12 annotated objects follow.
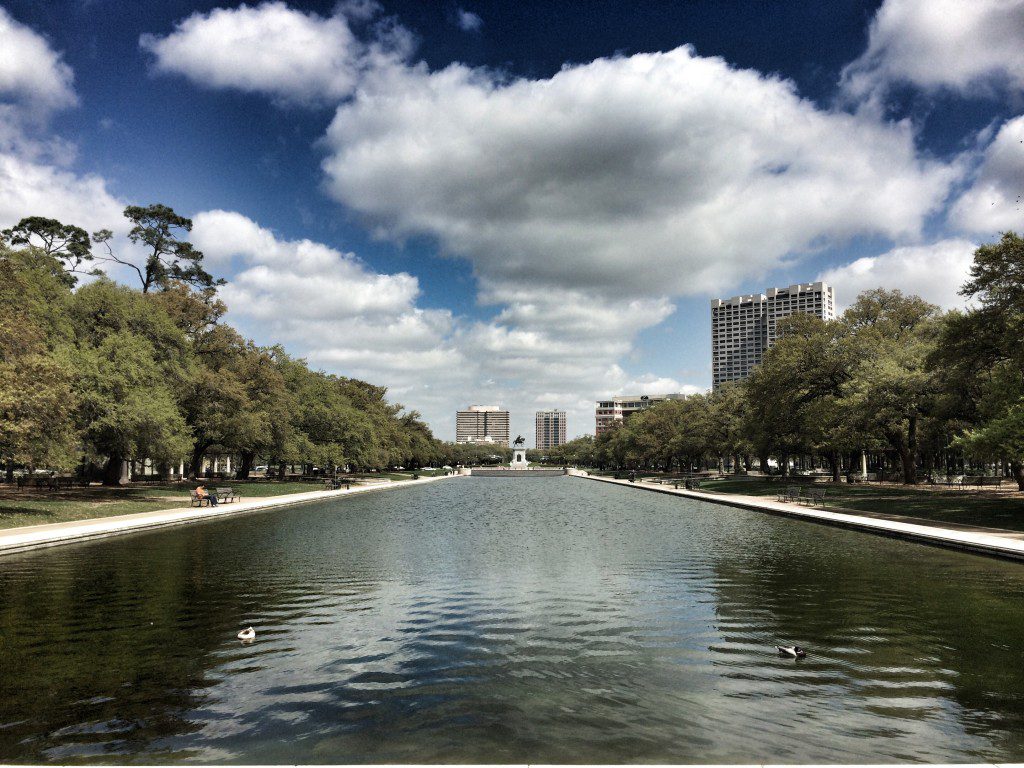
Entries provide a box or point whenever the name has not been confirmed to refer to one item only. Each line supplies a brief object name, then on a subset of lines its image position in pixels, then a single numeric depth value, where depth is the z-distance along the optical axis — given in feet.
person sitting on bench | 123.44
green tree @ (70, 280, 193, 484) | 112.98
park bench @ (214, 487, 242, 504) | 135.33
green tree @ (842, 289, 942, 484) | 134.87
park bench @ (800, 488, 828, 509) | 122.42
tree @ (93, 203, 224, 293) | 200.85
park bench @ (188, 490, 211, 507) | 126.25
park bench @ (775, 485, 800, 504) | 131.44
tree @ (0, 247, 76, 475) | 84.38
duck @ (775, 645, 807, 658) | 32.93
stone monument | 564.39
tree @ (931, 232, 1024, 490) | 84.69
